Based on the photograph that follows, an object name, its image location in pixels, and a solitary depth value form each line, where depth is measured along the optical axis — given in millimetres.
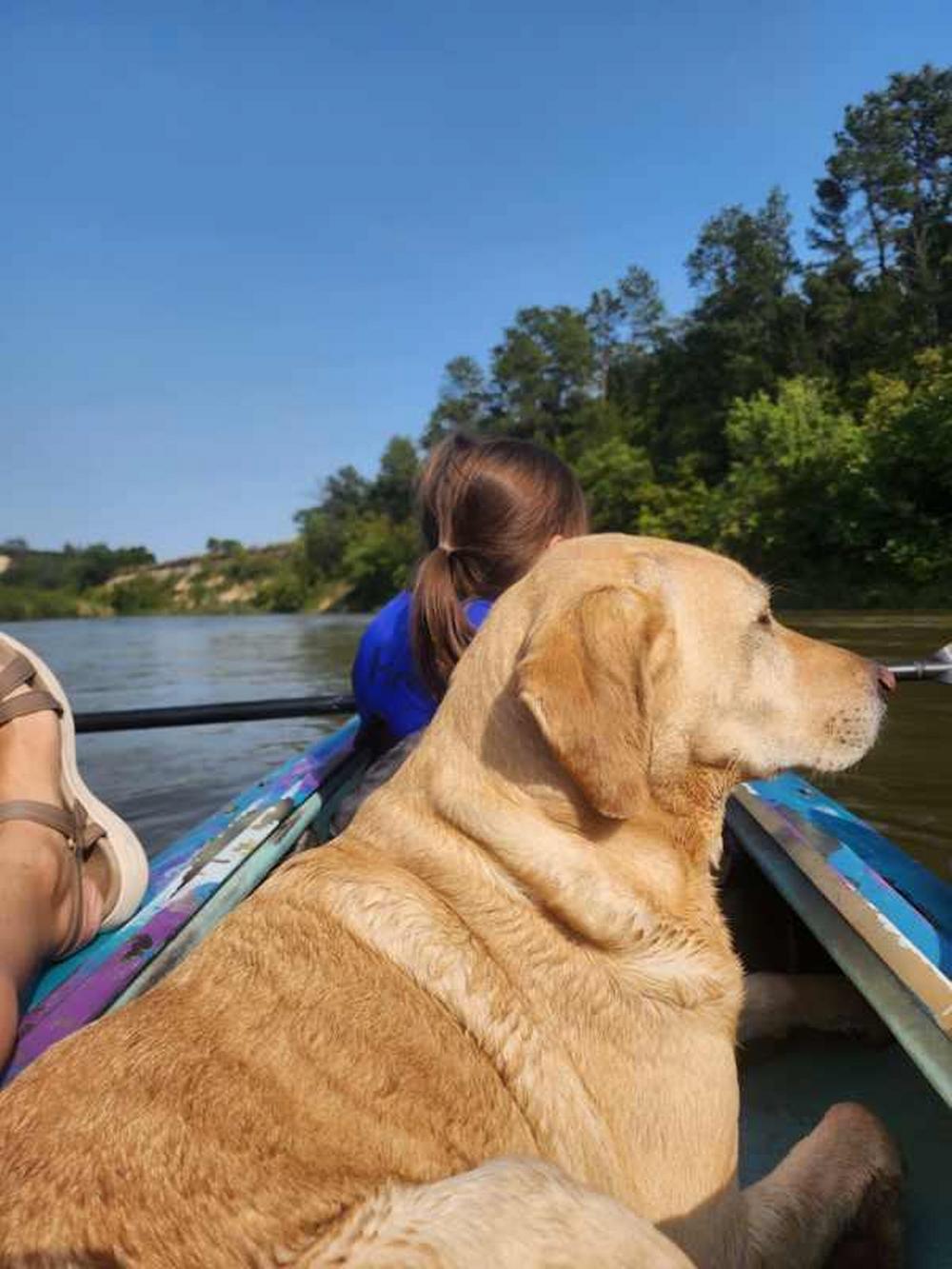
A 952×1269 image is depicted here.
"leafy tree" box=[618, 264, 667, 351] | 77000
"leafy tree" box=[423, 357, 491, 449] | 85250
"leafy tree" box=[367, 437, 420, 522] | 91750
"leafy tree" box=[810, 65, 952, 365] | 46844
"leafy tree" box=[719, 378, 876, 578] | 30062
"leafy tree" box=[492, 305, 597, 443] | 79250
